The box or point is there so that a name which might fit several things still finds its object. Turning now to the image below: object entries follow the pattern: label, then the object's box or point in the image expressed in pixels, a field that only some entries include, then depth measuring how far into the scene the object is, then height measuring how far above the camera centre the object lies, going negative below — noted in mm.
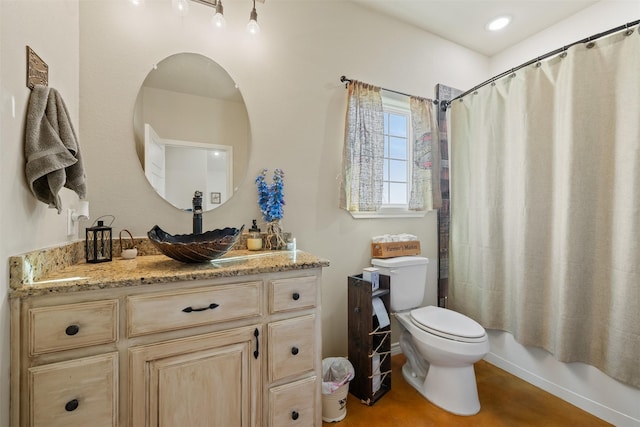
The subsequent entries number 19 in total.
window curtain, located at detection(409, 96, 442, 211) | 2283 +509
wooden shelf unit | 1688 -837
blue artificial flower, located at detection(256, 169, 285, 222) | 1648 +91
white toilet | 1572 -781
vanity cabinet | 848 -526
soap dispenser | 1594 -159
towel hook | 948 +531
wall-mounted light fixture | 1408 +1059
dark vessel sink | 1130 -152
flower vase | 1646 -152
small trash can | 1533 -1046
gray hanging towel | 924 +246
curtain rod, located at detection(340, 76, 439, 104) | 1945 +997
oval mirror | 1467 +479
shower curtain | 1434 +51
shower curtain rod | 1426 +1022
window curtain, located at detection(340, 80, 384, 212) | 1947 +472
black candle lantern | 1234 -148
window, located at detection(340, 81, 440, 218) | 1961 +475
